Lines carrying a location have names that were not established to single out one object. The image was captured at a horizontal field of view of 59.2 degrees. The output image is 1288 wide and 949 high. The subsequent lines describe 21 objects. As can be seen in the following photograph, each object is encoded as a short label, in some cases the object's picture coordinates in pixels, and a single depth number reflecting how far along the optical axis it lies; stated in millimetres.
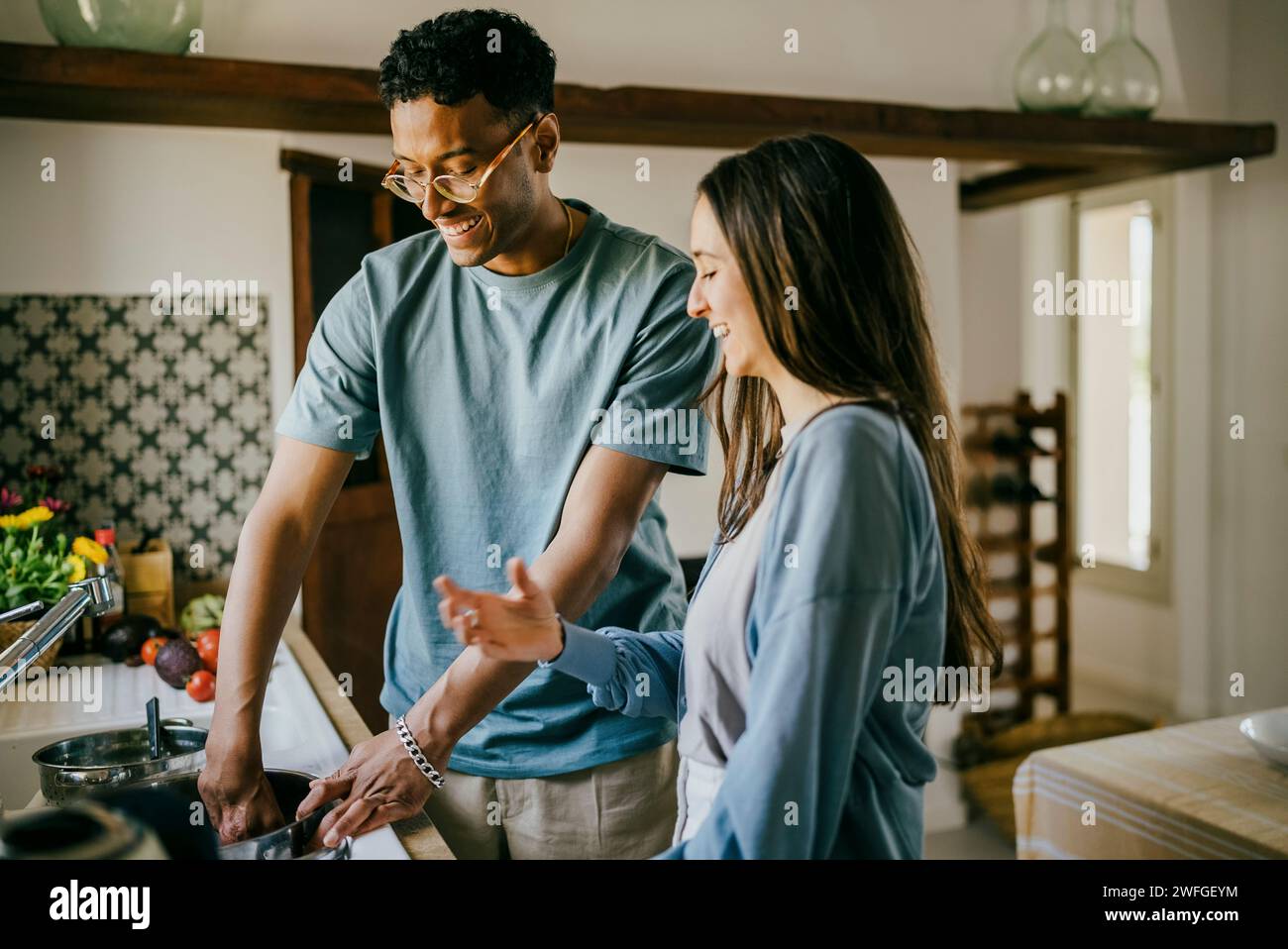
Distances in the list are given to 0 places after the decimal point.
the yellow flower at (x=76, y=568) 1810
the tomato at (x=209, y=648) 1747
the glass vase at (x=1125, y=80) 2127
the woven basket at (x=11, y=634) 1709
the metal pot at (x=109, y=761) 1173
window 3052
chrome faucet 1106
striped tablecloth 1307
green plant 1757
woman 779
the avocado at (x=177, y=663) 1696
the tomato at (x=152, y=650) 1827
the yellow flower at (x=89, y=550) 1844
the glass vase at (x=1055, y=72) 2145
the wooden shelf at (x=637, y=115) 1659
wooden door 1924
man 1129
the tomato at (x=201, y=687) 1659
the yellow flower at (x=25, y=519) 1822
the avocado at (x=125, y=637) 1855
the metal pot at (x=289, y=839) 1014
